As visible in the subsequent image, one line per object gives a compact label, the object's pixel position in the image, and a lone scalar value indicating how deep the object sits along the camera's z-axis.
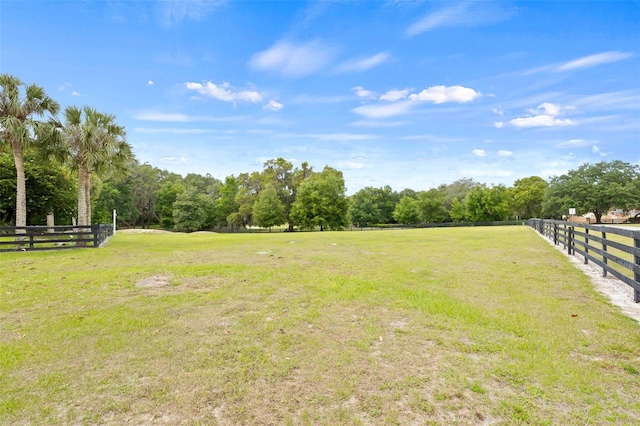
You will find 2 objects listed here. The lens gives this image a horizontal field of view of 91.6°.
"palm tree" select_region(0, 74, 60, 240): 14.70
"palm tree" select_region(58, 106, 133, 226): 16.67
